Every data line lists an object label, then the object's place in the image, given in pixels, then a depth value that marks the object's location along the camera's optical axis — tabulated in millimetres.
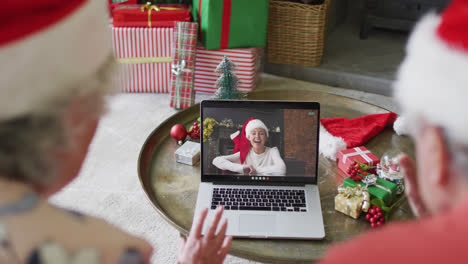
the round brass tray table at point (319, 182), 1108
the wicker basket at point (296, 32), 2795
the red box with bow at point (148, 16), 2586
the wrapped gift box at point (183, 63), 2504
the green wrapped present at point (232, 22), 2439
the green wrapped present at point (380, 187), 1252
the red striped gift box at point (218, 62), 2598
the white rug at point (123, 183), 1794
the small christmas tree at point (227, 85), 1733
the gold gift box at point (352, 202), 1189
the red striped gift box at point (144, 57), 2598
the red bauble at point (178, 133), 1563
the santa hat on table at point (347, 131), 1479
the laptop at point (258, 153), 1271
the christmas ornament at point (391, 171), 1311
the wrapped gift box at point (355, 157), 1394
